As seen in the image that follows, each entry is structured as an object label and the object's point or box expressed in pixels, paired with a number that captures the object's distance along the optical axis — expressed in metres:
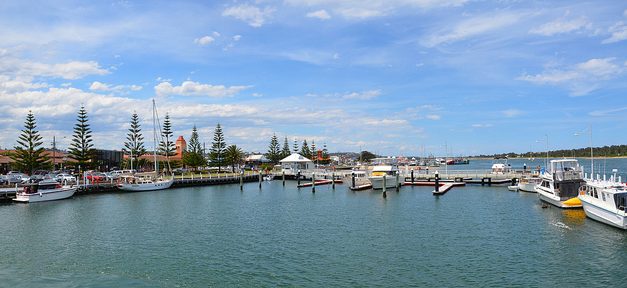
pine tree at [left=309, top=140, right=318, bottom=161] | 137.95
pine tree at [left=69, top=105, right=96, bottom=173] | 77.75
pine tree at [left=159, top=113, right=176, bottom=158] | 94.44
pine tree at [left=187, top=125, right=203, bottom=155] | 109.38
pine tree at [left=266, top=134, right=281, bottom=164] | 131.69
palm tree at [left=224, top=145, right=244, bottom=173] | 103.75
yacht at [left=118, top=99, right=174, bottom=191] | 65.75
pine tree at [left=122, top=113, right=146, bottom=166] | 92.44
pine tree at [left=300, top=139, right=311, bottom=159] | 136.75
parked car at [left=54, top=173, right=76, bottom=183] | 62.56
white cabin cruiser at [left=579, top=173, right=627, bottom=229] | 29.33
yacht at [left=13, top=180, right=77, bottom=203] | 51.66
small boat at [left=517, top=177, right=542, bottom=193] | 55.50
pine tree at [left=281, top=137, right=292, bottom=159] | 135.31
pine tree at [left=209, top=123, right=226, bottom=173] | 102.31
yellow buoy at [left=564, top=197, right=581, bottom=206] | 39.50
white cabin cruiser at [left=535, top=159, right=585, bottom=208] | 40.53
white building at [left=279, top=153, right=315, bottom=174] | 96.49
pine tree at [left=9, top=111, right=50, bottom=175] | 70.50
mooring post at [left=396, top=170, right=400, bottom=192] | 61.53
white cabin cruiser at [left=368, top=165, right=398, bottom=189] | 61.94
